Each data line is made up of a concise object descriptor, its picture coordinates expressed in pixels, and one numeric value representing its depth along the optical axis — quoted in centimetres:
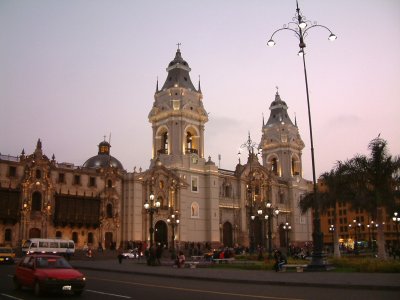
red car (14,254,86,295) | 1341
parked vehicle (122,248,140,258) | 4629
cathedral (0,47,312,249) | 4725
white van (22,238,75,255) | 3850
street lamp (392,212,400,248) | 3929
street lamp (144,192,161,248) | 3242
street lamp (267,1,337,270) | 2353
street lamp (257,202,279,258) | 3526
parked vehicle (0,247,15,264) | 3130
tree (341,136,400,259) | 2981
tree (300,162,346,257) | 3297
